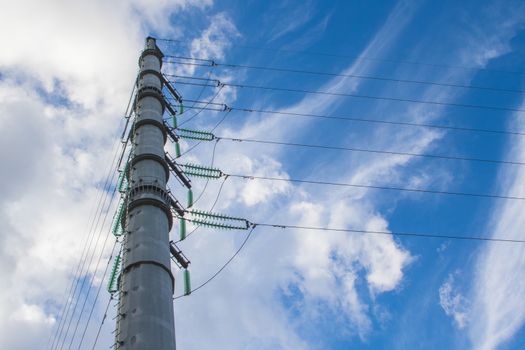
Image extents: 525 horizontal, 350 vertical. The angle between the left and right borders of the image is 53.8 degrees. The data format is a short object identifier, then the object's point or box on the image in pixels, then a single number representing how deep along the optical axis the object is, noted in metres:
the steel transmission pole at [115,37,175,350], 17.58
